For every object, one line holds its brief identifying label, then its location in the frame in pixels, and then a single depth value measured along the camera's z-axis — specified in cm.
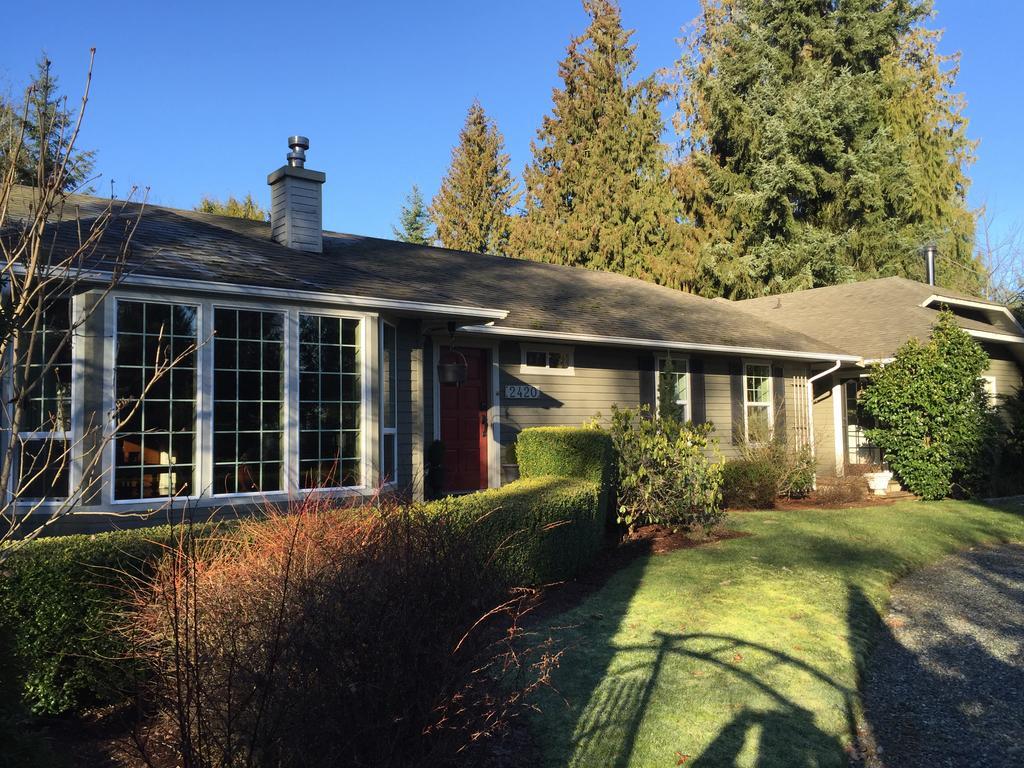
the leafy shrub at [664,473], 895
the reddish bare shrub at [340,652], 270
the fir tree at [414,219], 3784
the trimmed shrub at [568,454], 834
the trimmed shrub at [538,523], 617
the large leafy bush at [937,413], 1328
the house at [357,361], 687
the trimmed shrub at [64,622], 415
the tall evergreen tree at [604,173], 3002
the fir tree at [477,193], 3503
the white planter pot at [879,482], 1425
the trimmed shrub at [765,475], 1242
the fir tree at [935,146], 2911
